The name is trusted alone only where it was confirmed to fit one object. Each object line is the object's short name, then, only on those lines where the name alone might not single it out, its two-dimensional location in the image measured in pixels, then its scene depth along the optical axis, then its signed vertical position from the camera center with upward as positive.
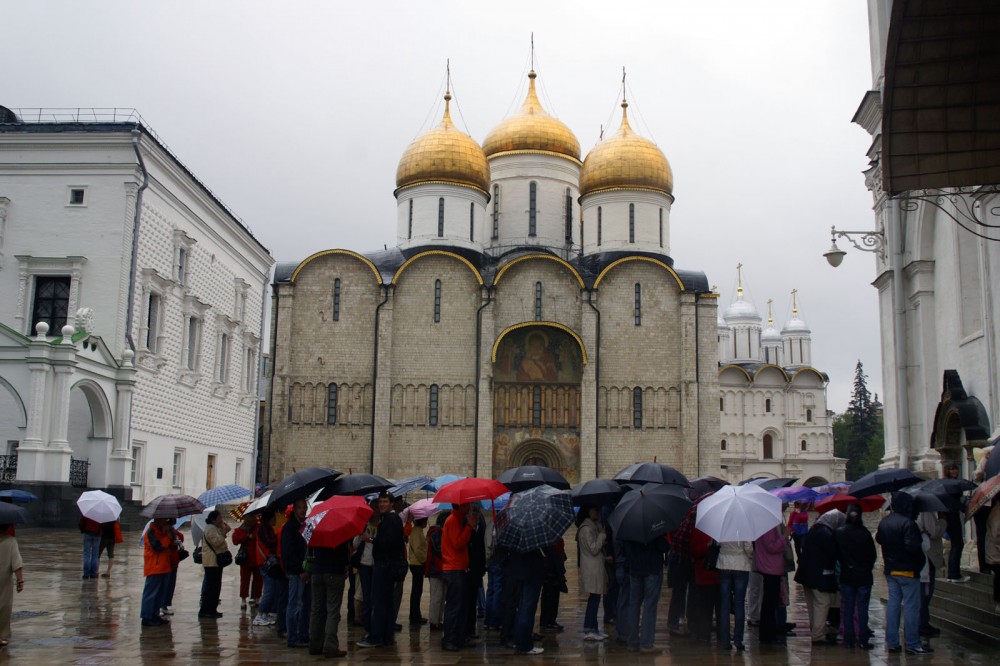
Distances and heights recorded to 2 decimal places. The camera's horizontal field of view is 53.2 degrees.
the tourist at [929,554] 9.22 -0.69
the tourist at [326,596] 8.34 -1.02
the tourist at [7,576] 8.45 -0.91
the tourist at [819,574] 8.88 -0.81
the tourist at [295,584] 8.87 -0.99
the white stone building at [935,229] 9.59 +3.36
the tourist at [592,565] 9.16 -0.80
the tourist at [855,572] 8.72 -0.78
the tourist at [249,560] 10.47 -0.94
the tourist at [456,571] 8.80 -0.85
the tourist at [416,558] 10.08 -0.84
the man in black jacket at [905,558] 8.52 -0.63
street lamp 16.03 +3.95
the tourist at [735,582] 8.79 -0.89
